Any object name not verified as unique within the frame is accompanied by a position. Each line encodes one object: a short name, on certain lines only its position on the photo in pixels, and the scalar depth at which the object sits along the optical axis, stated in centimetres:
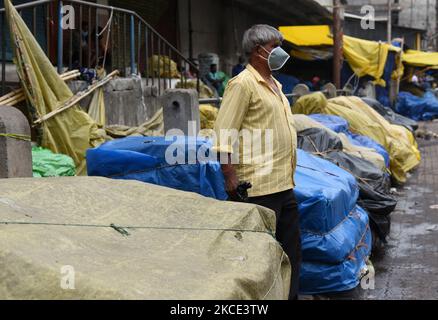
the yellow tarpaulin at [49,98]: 593
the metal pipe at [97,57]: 779
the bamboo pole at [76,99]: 598
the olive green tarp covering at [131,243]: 202
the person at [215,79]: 1491
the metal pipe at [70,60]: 723
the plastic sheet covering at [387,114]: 1349
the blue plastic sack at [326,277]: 506
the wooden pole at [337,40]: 1582
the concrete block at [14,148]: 443
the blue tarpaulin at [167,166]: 485
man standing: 386
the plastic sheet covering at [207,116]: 857
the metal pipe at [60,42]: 701
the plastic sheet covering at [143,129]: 674
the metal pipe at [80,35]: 739
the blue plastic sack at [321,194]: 501
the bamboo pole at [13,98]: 573
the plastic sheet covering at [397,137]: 1059
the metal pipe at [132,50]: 868
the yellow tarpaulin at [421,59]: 2442
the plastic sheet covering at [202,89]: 1211
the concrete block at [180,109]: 683
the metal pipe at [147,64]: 874
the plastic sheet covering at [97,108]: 708
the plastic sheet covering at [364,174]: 670
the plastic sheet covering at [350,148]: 822
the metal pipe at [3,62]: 604
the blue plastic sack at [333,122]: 942
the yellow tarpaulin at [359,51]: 1997
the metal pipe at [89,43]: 761
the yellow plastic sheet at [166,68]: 1048
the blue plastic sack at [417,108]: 2409
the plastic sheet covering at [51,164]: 515
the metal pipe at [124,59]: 872
